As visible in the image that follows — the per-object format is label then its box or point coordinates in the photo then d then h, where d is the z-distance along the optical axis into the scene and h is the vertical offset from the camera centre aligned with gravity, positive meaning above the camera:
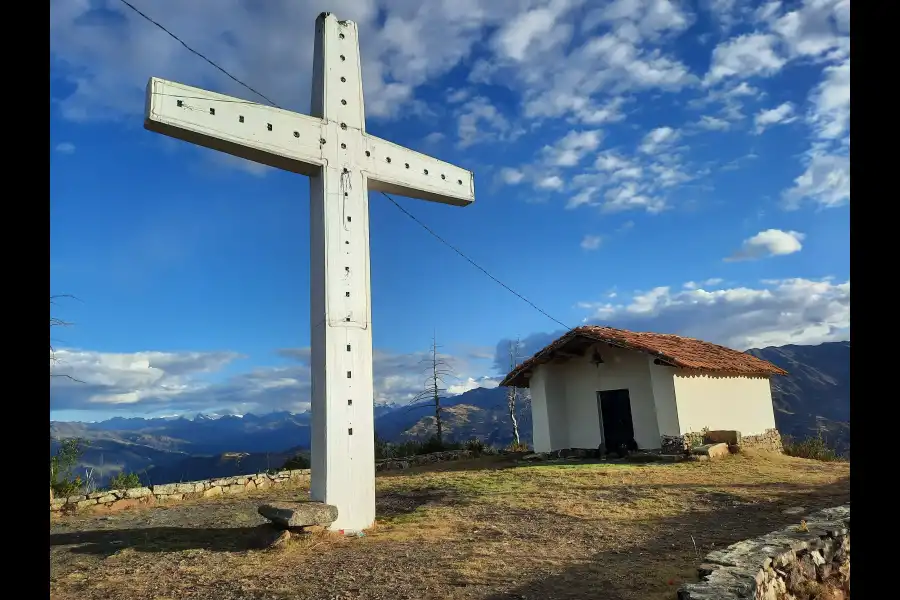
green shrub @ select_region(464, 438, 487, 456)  19.66 -1.67
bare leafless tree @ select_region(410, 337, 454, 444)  24.38 -0.08
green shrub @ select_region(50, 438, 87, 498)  11.43 -0.92
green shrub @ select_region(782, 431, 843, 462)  18.30 -2.30
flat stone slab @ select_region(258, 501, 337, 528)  6.80 -1.25
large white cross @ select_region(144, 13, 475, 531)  7.29 +2.92
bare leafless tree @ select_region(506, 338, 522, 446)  25.16 -0.36
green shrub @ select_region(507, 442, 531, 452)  20.06 -1.83
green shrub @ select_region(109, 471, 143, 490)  12.23 -1.33
